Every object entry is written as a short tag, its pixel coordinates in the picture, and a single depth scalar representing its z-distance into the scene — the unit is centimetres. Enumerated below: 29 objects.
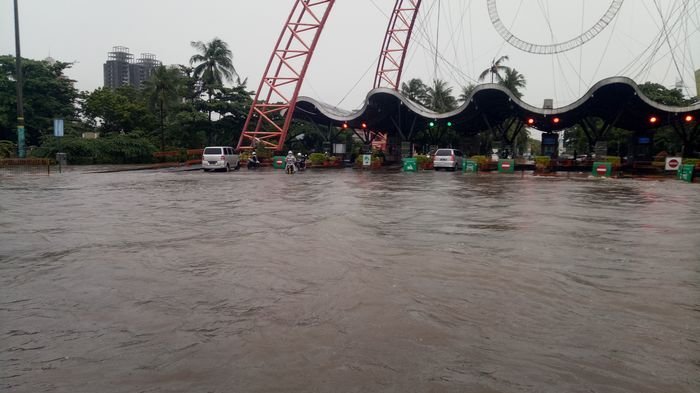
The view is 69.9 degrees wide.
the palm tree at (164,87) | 4941
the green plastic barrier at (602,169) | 3058
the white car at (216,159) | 3425
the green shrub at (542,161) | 3478
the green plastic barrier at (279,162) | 4032
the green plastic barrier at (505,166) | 3538
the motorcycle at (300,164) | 3622
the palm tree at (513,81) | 6153
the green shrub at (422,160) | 3834
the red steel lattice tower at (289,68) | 4372
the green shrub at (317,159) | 4052
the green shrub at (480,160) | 3666
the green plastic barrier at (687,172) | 2631
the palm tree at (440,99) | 6612
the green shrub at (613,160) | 3397
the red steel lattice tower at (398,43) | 5975
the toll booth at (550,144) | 4156
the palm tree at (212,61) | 5375
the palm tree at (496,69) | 5991
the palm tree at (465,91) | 6824
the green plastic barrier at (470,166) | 3594
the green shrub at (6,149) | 3506
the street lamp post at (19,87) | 3170
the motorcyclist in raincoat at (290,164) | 3278
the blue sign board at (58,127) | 3192
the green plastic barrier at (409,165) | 3606
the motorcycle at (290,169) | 3266
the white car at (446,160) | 3709
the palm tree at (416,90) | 6825
